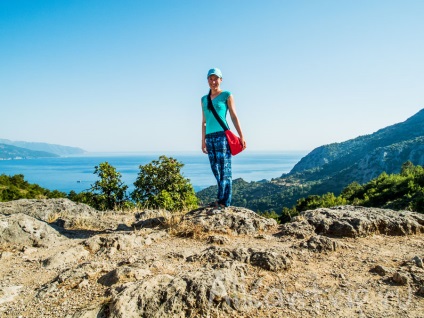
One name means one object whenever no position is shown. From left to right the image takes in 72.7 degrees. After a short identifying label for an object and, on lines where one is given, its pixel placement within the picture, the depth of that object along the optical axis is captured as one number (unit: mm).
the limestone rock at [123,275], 3748
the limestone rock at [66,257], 4664
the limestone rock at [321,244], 4871
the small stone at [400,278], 3588
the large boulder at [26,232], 5586
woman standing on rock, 5848
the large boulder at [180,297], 3045
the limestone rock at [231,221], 6094
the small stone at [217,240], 5410
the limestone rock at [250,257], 4148
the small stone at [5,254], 4996
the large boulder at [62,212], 7398
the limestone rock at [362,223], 5871
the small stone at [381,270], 3906
